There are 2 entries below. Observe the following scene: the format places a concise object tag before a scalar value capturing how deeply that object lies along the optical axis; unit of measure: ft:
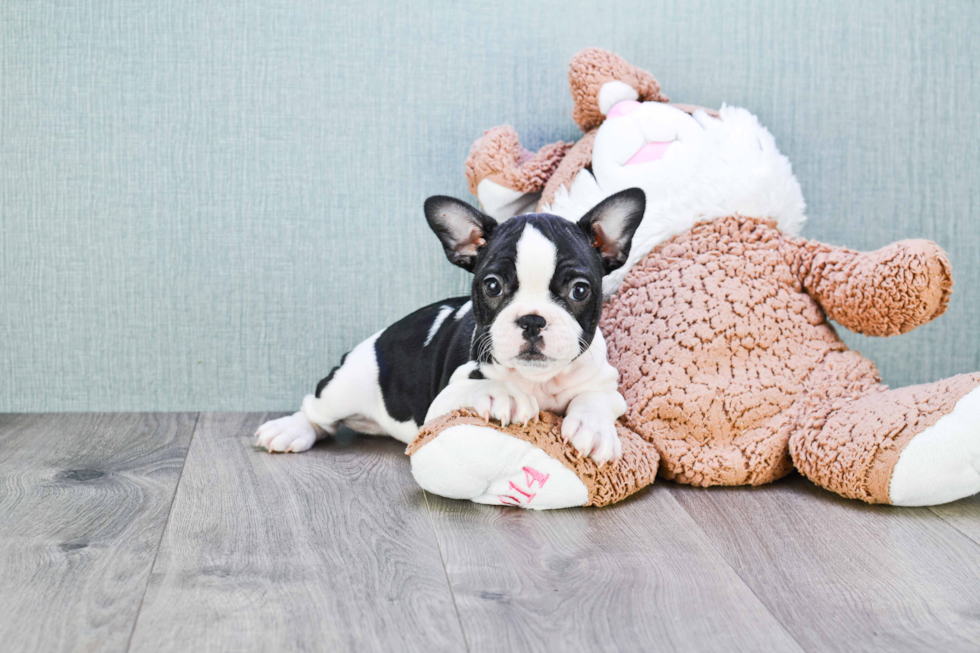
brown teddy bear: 4.88
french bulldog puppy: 4.74
